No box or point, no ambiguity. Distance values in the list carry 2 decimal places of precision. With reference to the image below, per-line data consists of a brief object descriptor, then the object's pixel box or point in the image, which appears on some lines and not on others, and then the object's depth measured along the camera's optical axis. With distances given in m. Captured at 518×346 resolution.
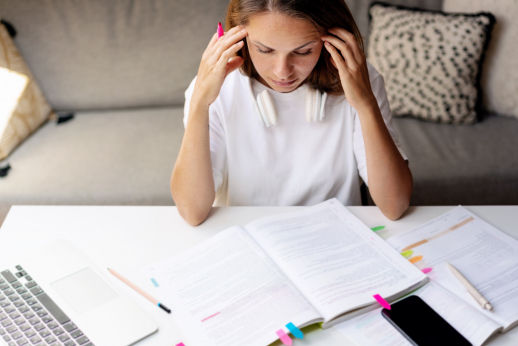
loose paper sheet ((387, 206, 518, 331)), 0.76
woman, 0.97
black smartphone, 0.69
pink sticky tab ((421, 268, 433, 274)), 0.84
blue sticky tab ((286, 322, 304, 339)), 0.70
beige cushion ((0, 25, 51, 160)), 1.80
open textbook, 0.72
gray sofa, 1.69
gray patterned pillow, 1.84
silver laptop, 0.71
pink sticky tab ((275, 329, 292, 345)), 0.69
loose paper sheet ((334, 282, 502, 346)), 0.70
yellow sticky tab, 0.88
